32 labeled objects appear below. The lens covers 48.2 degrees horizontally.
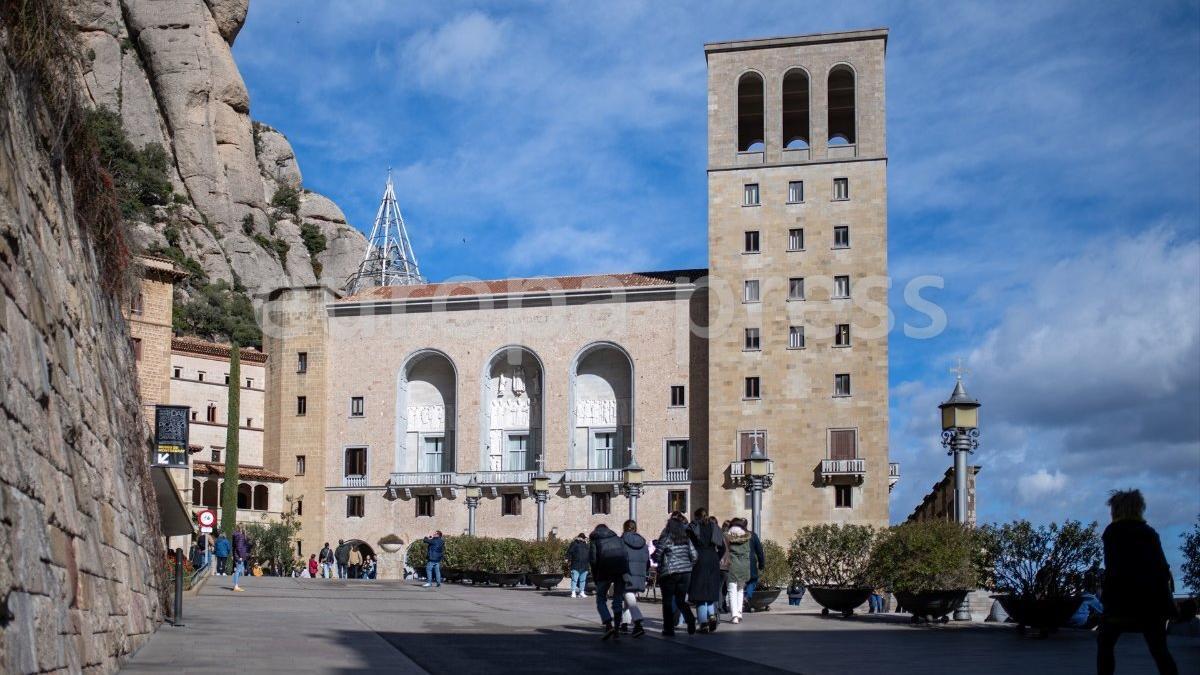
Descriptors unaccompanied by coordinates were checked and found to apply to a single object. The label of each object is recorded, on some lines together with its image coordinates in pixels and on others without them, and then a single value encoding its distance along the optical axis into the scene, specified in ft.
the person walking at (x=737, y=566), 61.05
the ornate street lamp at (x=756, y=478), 102.01
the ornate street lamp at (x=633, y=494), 176.86
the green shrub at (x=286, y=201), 355.36
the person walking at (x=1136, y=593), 29.50
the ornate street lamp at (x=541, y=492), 147.43
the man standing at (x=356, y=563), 191.11
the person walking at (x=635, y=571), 50.80
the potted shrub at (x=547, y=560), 122.62
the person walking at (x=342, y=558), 184.24
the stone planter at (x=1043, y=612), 51.52
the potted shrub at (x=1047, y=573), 51.75
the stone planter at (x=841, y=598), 65.31
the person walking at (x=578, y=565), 94.53
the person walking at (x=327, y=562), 182.80
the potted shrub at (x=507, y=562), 129.39
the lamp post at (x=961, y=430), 62.28
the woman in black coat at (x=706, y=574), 53.01
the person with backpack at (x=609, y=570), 50.57
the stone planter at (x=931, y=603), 58.29
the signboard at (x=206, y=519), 94.60
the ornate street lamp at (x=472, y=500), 177.68
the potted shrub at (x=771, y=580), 73.20
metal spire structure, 303.07
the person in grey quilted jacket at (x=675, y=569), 51.62
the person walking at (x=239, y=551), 98.69
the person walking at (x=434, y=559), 117.70
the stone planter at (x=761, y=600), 73.00
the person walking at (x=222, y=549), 104.63
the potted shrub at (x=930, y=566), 56.85
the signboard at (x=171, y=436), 77.30
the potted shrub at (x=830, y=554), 72.02
